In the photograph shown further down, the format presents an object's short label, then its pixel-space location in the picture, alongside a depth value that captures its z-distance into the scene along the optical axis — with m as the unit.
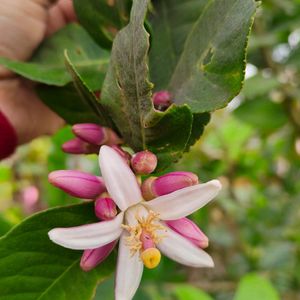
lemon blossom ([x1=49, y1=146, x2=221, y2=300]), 0.08
